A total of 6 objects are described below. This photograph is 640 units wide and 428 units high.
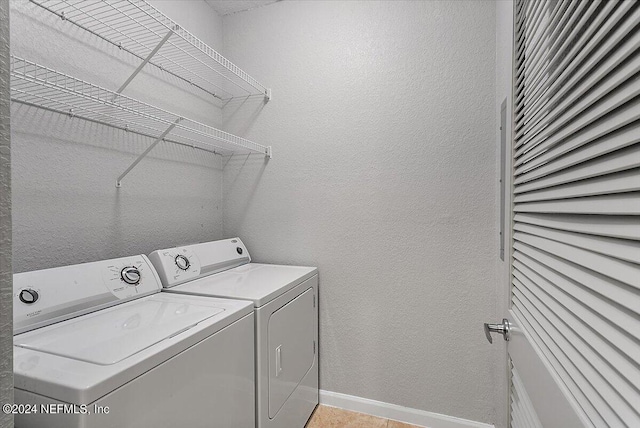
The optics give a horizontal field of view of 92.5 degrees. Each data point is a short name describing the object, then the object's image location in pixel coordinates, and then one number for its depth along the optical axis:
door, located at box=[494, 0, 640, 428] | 0.42
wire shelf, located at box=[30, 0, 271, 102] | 1.39
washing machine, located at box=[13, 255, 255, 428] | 0.75
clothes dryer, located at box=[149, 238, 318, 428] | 1.42
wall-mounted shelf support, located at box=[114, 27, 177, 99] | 1.37
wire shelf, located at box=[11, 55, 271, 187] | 1.18
